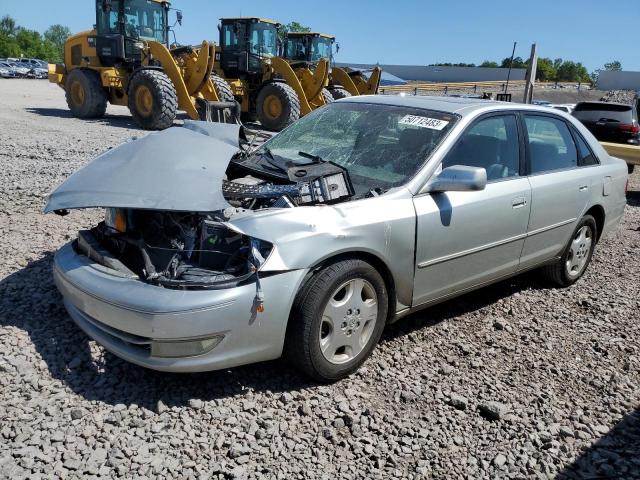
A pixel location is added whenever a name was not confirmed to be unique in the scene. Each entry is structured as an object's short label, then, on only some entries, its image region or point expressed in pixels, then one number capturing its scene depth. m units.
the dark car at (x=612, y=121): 11.06
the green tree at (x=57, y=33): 118.56
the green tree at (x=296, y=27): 60.95
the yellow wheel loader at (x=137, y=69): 12.78
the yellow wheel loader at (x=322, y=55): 17.02
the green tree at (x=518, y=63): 61.52
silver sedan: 2.71
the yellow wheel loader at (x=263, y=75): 14.41
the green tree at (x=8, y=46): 74.62
